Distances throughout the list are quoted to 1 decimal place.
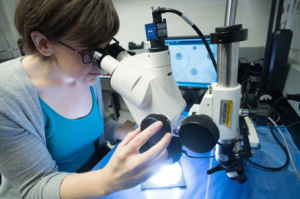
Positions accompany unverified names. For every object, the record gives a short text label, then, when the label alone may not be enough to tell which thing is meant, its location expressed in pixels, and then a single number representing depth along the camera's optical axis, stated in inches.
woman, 15.6
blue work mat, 21.9
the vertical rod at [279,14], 30.1
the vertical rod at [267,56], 30.2
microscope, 13.7
